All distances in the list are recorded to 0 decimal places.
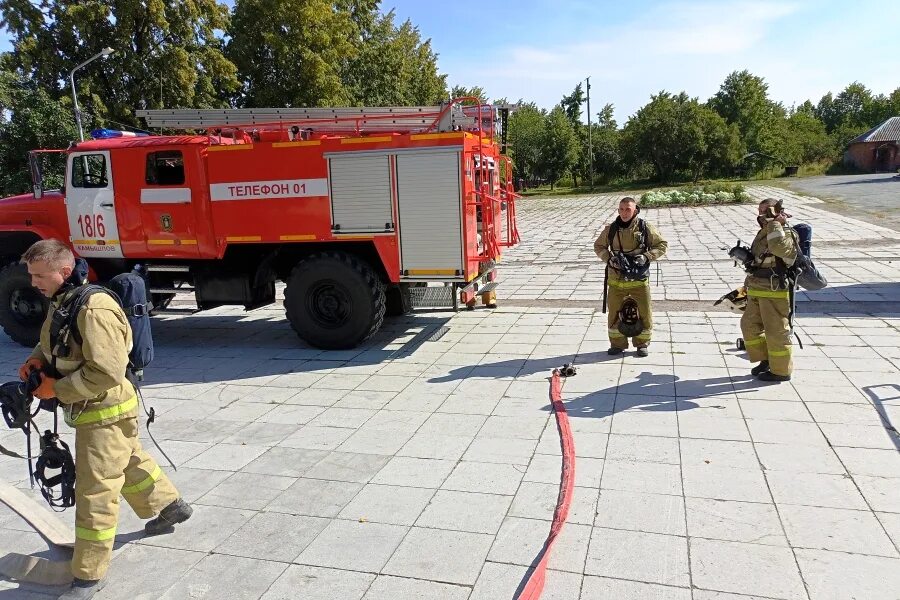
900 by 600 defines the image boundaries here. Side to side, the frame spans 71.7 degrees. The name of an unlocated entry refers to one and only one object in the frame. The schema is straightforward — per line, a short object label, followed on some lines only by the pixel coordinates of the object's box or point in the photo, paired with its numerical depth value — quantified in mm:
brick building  51250
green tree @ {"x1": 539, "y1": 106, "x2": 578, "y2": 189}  52188
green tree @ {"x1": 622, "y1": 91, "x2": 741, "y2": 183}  46000
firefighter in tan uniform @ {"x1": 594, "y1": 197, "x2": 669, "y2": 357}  6543
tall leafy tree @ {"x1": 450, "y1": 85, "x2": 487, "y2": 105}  53794
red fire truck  6914
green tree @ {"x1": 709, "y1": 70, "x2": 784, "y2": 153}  54031
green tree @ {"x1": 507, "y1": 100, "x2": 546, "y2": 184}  53531
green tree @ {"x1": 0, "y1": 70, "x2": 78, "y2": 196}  23531
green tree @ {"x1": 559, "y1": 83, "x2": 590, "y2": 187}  54500
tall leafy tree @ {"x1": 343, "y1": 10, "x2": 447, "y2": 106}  32812
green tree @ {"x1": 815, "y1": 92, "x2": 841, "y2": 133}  83125
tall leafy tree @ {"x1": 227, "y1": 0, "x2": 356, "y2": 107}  26547
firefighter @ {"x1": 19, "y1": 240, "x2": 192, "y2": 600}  2943
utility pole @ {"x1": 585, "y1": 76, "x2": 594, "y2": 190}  52919
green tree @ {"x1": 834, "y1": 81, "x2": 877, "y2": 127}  75688
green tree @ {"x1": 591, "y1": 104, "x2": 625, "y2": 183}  53406
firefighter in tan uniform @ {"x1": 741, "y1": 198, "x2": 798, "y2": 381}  5465
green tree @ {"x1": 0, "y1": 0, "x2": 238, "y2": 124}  23156
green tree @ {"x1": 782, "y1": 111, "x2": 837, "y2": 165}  53975
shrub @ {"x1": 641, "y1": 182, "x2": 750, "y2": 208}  26688
